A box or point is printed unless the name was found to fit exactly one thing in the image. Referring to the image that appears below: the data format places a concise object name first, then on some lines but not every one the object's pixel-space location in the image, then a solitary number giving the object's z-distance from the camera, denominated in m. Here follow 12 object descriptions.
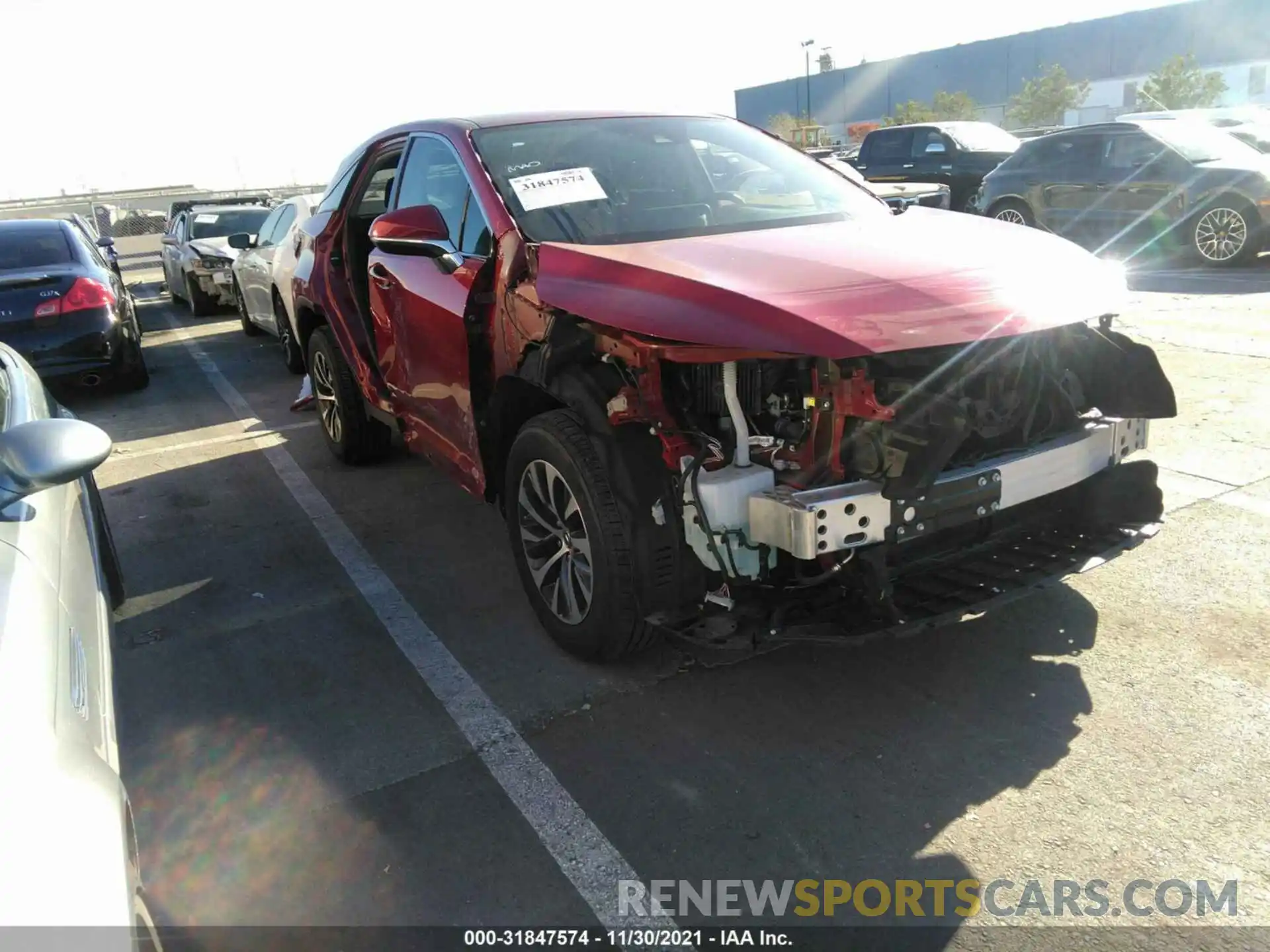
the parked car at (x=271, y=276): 7.23
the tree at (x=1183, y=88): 42.88
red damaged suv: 2.77
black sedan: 7.92
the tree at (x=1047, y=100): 50.44
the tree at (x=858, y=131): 54.94
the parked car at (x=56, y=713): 1.41
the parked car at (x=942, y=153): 15.77
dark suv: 10.72
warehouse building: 52.88
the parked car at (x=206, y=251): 13.17
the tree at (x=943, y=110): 54.38
